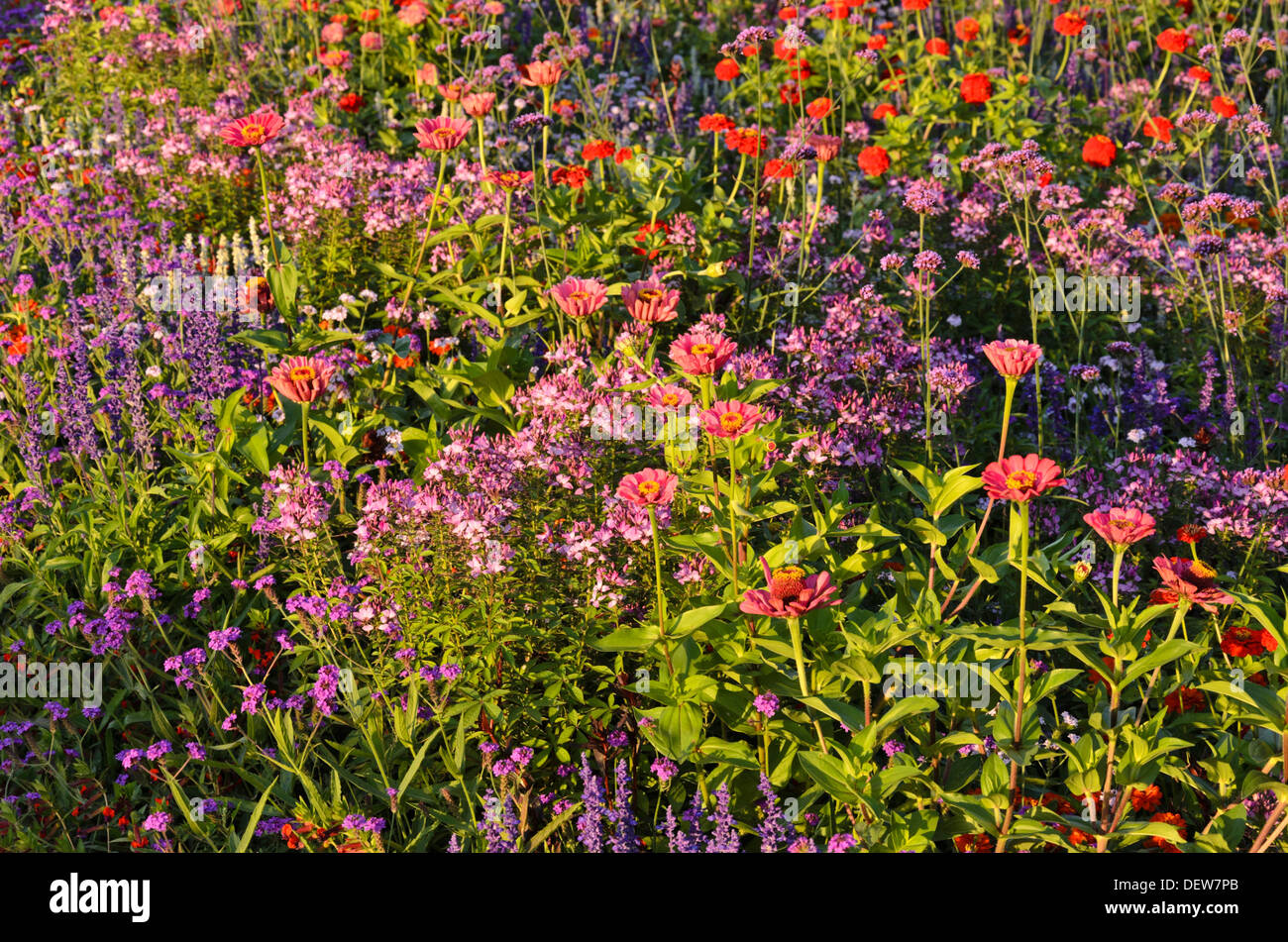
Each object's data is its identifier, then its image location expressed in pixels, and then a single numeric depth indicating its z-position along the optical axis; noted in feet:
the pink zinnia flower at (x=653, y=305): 10.66
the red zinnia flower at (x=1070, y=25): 19.79
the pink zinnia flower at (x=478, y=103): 13.84
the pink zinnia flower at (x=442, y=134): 13.62
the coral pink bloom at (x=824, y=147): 14.01
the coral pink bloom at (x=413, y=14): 20.35
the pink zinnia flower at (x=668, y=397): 9.77
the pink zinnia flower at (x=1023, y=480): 7.47
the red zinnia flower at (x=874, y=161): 16.56
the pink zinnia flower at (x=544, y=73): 14.67
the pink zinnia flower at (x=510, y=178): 13.29
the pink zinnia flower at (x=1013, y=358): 8.23
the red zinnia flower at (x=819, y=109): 15.71
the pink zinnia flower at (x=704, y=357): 8.91
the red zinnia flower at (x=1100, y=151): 17.30
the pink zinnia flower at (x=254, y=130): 12.87
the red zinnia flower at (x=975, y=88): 17.97
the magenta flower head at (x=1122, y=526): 7.81
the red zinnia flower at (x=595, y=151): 15.64
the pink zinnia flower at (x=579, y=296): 11.12
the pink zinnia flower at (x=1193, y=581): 7.96
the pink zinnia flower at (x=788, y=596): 7.54
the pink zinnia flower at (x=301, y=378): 10.53
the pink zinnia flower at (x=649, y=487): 8.37
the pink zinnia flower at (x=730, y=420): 8.46
